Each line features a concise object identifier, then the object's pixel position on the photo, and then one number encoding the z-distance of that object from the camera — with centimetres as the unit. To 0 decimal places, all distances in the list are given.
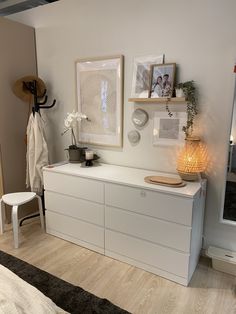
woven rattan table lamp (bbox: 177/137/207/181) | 207
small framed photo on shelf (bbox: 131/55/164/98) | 228
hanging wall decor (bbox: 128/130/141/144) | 246
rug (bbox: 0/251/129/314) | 169
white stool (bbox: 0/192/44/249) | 237
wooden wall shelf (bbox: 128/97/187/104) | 206
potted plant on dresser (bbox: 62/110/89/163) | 262
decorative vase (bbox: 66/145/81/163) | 272
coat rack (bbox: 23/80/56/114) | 277
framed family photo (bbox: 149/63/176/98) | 215
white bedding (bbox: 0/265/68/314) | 86
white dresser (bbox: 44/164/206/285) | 190
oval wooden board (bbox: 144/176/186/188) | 196
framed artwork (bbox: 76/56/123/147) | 251
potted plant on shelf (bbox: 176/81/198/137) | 204
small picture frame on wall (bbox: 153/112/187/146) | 222
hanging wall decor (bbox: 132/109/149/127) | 238
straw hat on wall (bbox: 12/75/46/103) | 276
